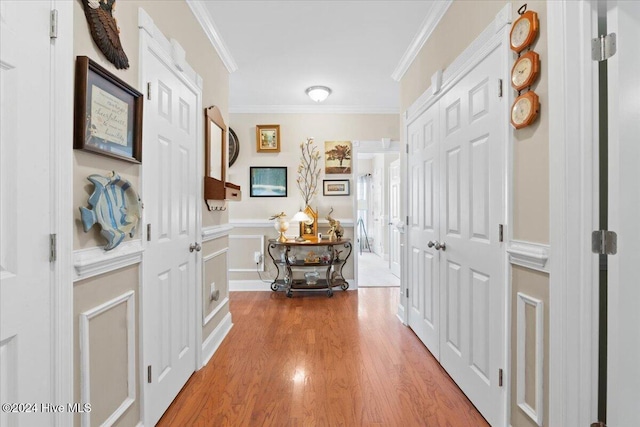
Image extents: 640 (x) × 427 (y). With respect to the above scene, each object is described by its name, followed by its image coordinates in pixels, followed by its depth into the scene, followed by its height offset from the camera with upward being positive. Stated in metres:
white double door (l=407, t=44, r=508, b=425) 1.57 -0.13
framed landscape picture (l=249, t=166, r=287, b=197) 4.37 +0.45
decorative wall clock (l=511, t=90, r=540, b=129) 1.31 +0.44
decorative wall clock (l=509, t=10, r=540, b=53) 1.31 +0.79
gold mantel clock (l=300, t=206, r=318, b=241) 4.22 -0.19
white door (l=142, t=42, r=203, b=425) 1.56 -0.12
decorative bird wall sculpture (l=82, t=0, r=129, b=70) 1.13 +0.71
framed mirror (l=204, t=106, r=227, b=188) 2.43 +0.58
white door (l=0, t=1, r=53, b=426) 0.84 +0.01
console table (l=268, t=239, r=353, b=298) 3.98 -0.62
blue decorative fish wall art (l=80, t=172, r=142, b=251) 1.14 +0.02
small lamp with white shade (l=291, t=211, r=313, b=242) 4.11 -0.09
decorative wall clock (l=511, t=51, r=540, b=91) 1.31 +0.62
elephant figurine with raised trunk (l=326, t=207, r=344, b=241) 4.13 -0.24
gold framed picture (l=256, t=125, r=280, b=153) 4.34 +1.05
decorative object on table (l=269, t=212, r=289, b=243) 4.09 -0.16
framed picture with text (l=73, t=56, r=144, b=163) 1.08 +0.39
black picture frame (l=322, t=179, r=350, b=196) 4.42 +0.37
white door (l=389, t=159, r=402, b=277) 5.46 -0.02
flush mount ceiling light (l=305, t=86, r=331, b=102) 3.66 +1.43
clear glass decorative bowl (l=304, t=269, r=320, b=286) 4.06 -0.85
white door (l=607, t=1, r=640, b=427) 1.11 +0.01
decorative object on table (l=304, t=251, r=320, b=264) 3.99 -0.58
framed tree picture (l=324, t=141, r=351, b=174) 4.38 +0.77
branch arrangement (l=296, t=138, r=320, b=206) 4.38 +0.59
